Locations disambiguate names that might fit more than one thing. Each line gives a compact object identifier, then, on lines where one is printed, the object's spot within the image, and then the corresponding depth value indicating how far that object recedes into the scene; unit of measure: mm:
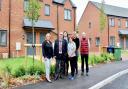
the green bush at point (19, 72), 6298
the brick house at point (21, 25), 13711
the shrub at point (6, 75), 5557
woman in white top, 6836
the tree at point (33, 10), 8584
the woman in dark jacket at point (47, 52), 6398
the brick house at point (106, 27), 23265
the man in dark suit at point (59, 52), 6688
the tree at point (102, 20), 14684
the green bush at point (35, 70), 6599
